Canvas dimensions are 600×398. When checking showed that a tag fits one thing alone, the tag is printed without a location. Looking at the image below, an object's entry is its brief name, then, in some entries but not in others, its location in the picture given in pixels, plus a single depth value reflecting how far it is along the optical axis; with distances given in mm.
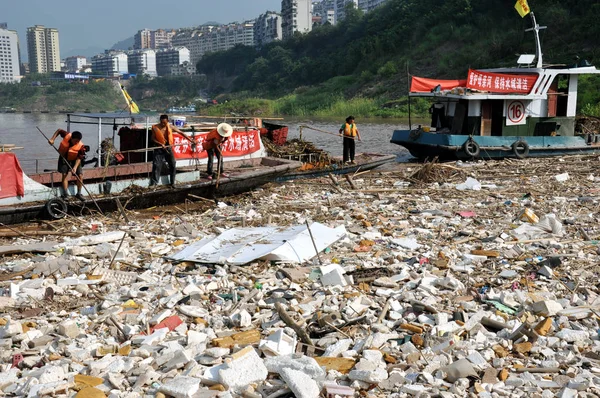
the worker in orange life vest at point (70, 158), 11383
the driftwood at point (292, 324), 5570
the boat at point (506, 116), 18281
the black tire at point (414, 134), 19469
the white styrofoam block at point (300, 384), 4531
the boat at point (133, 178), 11062
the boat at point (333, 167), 15742
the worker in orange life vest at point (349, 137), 16820
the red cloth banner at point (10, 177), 10828
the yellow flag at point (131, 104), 13672
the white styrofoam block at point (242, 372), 4750
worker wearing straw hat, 13234
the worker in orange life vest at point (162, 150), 12594
